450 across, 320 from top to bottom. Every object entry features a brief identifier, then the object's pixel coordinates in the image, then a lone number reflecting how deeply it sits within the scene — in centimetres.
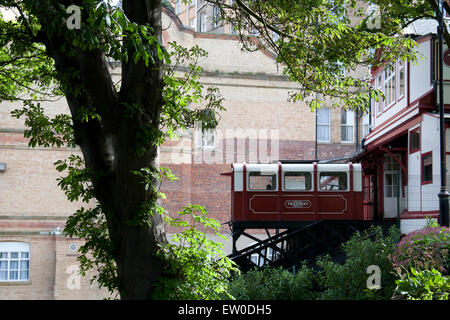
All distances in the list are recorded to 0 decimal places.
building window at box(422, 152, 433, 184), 1795
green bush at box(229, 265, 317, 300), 1431
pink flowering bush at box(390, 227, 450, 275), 978
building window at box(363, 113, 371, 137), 3215
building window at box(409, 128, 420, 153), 1916
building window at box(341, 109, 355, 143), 3341
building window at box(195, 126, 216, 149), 3147
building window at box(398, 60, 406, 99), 1995
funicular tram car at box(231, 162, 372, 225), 2242
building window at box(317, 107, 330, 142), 3309
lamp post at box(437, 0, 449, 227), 1448
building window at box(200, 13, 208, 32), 4462
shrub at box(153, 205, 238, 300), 850
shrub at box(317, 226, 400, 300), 1289
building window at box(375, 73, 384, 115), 2288
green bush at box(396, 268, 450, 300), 677
